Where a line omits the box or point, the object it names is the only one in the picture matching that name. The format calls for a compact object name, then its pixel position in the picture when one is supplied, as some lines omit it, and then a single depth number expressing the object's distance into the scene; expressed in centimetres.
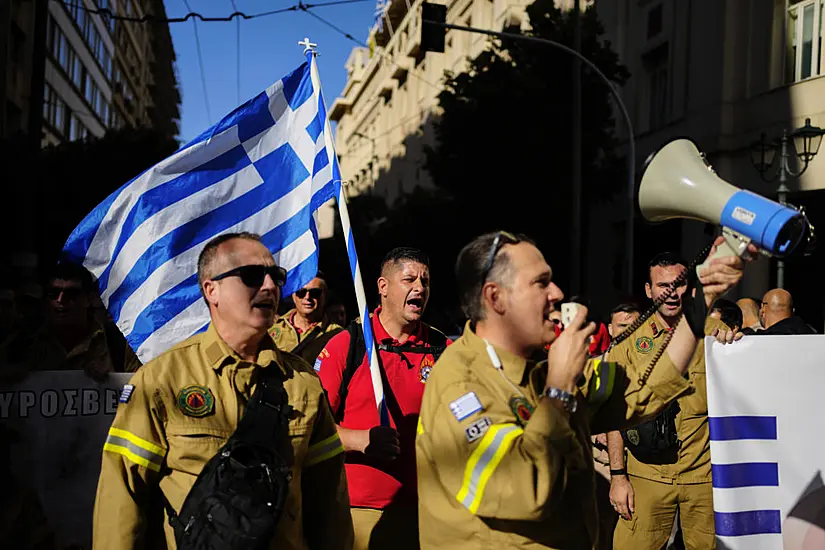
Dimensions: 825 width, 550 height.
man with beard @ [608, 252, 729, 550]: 475
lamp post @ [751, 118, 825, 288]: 1048
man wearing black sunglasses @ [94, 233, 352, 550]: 271
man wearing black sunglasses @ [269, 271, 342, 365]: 613
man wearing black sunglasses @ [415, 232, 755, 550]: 233
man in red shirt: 399
